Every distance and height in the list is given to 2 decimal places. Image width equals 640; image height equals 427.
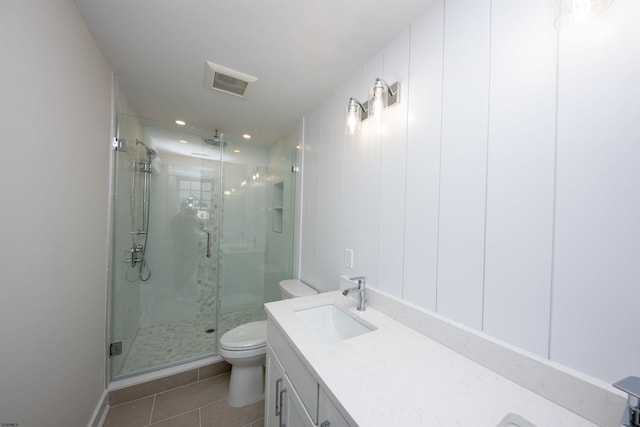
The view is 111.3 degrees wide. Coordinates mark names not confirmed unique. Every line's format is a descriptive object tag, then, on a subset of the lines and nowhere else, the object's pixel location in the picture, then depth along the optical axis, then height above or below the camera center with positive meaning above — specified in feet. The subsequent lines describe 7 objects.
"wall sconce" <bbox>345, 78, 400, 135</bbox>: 3.63 +1.99
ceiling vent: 4.71 +3.01
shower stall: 7.32 -0.85
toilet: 5.05 -3.66
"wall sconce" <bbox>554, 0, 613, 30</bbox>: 1.80 +1.77
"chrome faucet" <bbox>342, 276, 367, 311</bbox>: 3.83 -1.41
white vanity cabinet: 2.20 -2.22
